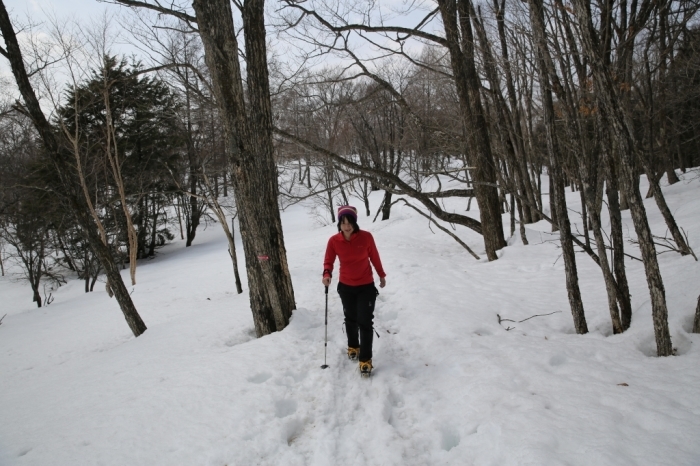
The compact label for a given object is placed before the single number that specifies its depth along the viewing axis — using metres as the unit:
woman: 4.07
